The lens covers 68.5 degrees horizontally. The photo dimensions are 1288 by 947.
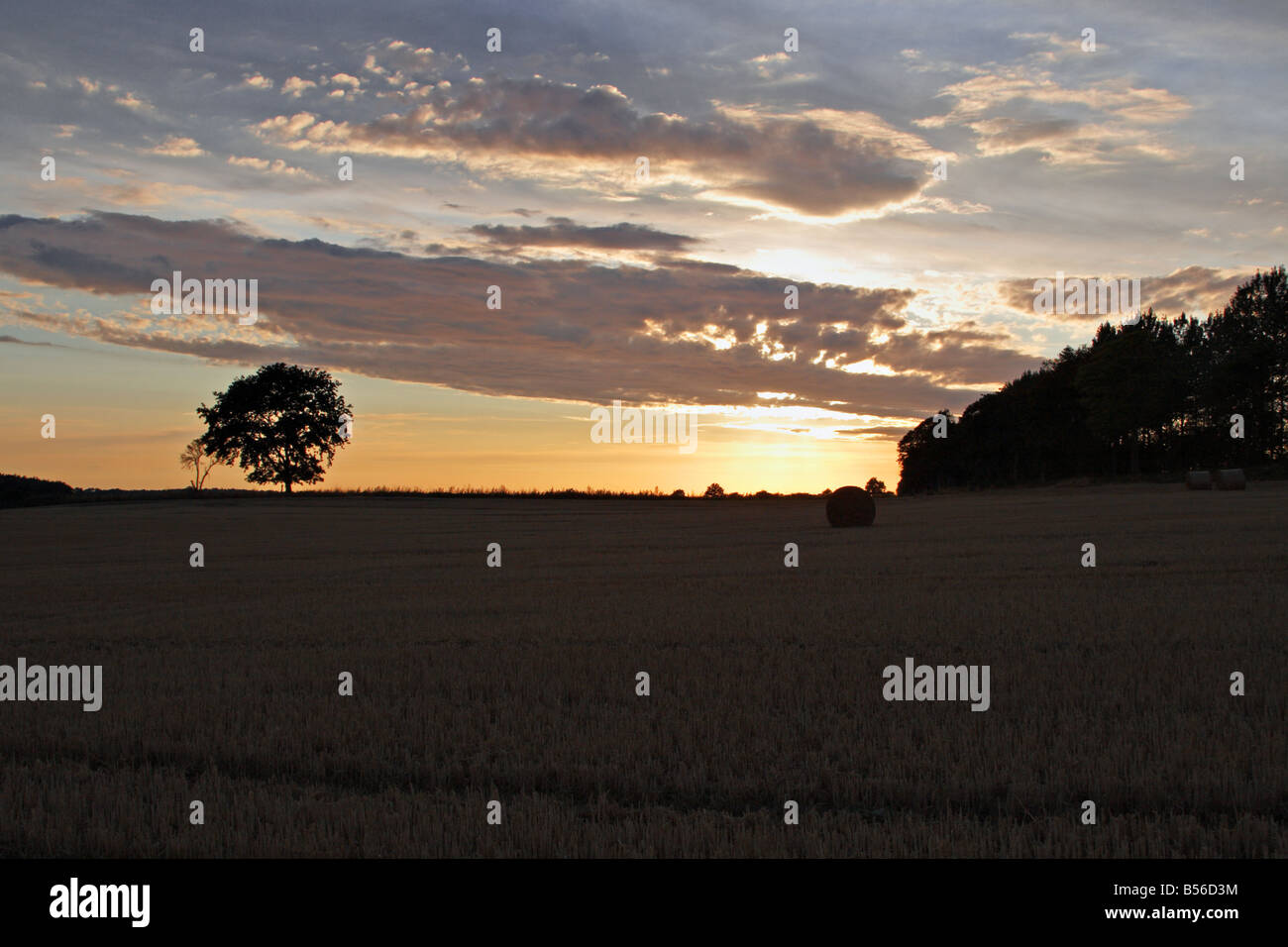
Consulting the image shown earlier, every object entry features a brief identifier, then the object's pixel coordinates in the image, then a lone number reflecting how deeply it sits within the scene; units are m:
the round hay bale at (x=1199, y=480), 64.69
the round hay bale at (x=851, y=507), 45.50
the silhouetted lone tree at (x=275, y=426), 95.75
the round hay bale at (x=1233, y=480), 61.94
